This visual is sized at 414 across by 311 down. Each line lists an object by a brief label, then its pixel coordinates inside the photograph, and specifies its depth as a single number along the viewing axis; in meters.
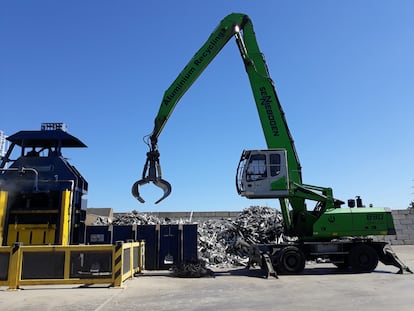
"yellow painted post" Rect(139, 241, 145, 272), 14.96
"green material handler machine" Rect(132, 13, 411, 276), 14.48
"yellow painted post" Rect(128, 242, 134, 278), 12.48
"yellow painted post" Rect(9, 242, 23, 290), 10.14
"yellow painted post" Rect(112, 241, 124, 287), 10.53
